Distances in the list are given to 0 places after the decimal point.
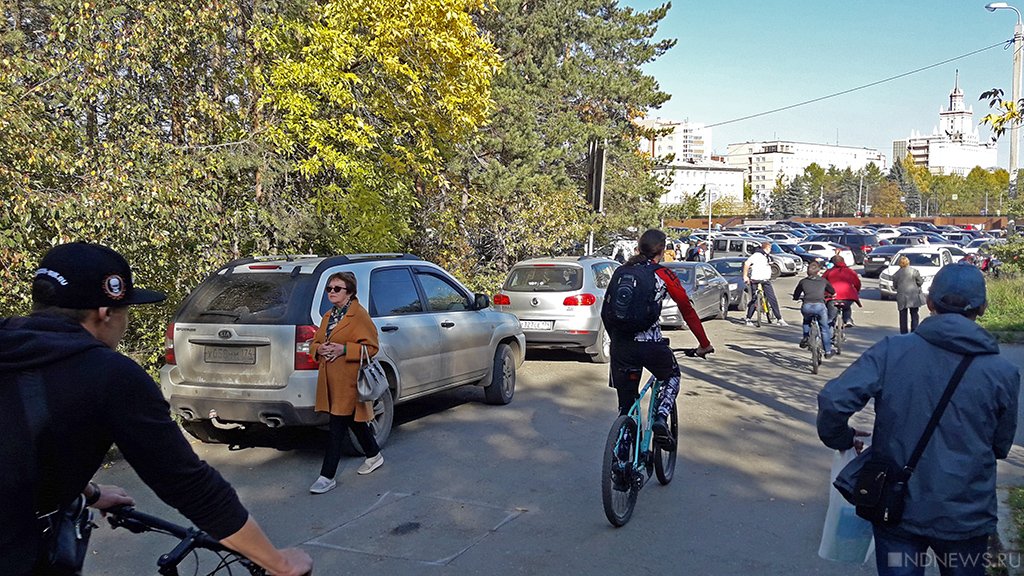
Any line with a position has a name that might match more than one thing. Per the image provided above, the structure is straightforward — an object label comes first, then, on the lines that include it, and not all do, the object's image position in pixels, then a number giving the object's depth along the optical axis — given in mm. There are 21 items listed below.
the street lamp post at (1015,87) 16719
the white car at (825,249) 40719
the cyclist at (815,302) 13234
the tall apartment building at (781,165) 198000
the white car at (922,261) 27188
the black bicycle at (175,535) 2461
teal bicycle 5809
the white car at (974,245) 37372
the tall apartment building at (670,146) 183138
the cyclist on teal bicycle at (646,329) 6219
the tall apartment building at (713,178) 152362
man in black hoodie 2088
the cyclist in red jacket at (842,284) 14055
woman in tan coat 6746
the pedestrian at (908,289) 15742
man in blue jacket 3203
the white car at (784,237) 46469
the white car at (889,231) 59791
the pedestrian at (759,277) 19234
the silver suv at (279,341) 7398
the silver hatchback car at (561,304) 13242
